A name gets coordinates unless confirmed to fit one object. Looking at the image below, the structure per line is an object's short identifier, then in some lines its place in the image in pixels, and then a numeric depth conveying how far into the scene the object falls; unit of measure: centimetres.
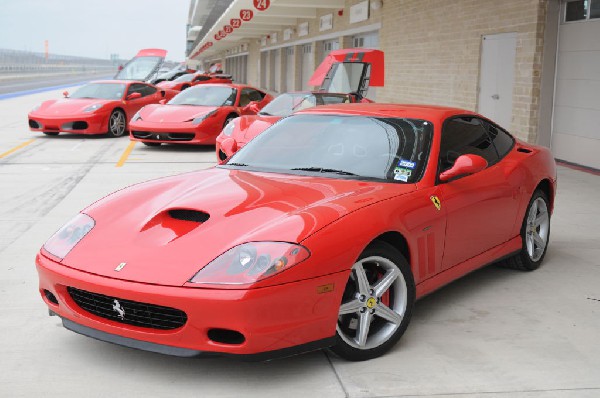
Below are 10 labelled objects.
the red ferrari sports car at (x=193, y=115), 1353
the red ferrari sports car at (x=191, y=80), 2753
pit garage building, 1146
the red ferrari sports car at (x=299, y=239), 332
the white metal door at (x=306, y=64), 3100
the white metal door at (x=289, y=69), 3528
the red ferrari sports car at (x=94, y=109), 1565
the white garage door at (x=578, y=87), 1116
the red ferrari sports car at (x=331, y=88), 1101
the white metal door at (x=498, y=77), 1288
